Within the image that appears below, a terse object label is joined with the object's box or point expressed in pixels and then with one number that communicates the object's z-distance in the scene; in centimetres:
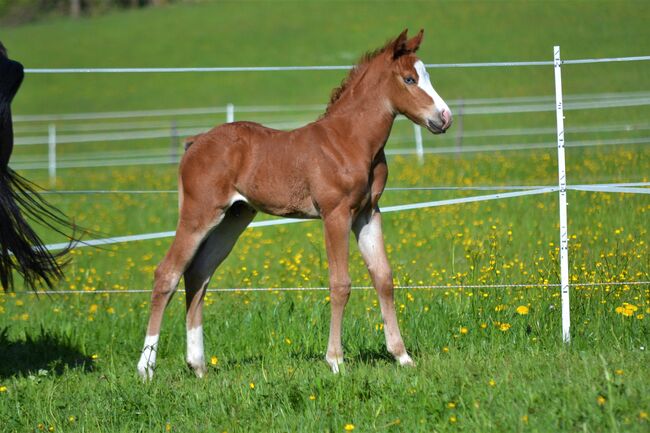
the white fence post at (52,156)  4919
